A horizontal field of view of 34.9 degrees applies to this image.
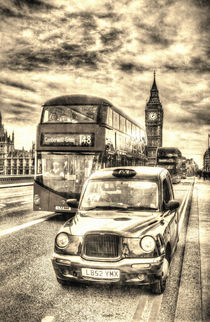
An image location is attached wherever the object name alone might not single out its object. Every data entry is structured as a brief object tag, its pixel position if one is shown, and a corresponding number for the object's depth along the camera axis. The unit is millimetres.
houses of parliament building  161000
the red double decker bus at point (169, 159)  34938
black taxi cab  3934
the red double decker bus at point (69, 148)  10281
